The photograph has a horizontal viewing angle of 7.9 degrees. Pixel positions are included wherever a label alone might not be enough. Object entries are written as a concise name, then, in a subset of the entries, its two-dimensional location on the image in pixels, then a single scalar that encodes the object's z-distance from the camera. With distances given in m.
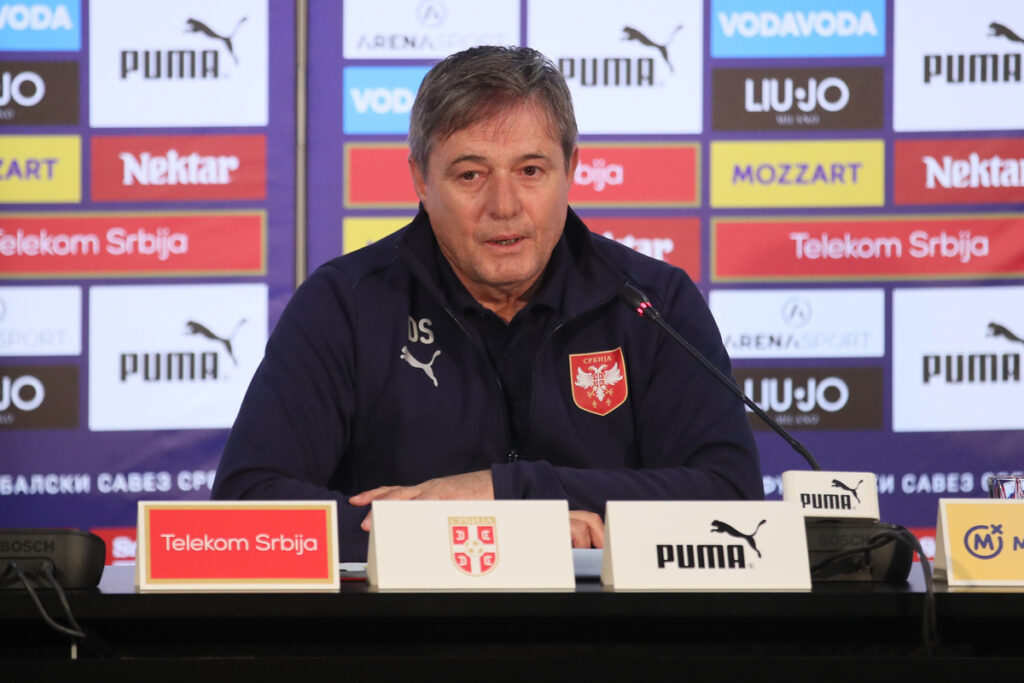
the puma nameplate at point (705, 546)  6.90
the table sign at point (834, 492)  7.22
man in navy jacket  7.33
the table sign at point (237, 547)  6.90
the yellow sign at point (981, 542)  6.94
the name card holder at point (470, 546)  6.90
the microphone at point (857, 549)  6.95
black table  6.86
